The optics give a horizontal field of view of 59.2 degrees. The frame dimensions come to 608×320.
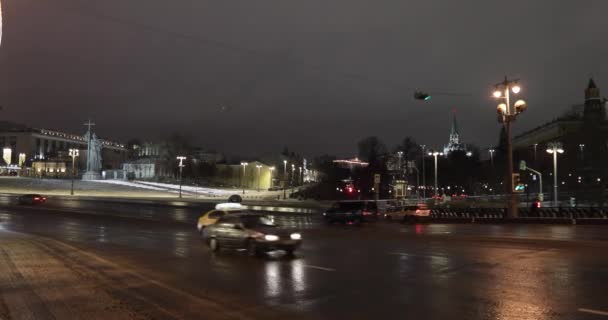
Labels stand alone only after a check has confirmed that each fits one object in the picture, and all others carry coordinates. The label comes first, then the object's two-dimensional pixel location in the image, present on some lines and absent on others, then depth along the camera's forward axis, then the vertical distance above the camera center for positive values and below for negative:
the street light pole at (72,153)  90.91 +7.01
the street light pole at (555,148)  48.33 +4.20
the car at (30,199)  59.17 -0.87
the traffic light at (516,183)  29.70 +0.57
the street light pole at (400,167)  104.71 +5.36
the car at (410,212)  38.85 -1.41
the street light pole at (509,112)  28.33 +4.39
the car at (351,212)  36.12 -1.38
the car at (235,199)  63.34 -0.84
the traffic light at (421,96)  24.55 +4.45
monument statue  115.71 +7.31
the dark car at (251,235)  17.12 -1.42
